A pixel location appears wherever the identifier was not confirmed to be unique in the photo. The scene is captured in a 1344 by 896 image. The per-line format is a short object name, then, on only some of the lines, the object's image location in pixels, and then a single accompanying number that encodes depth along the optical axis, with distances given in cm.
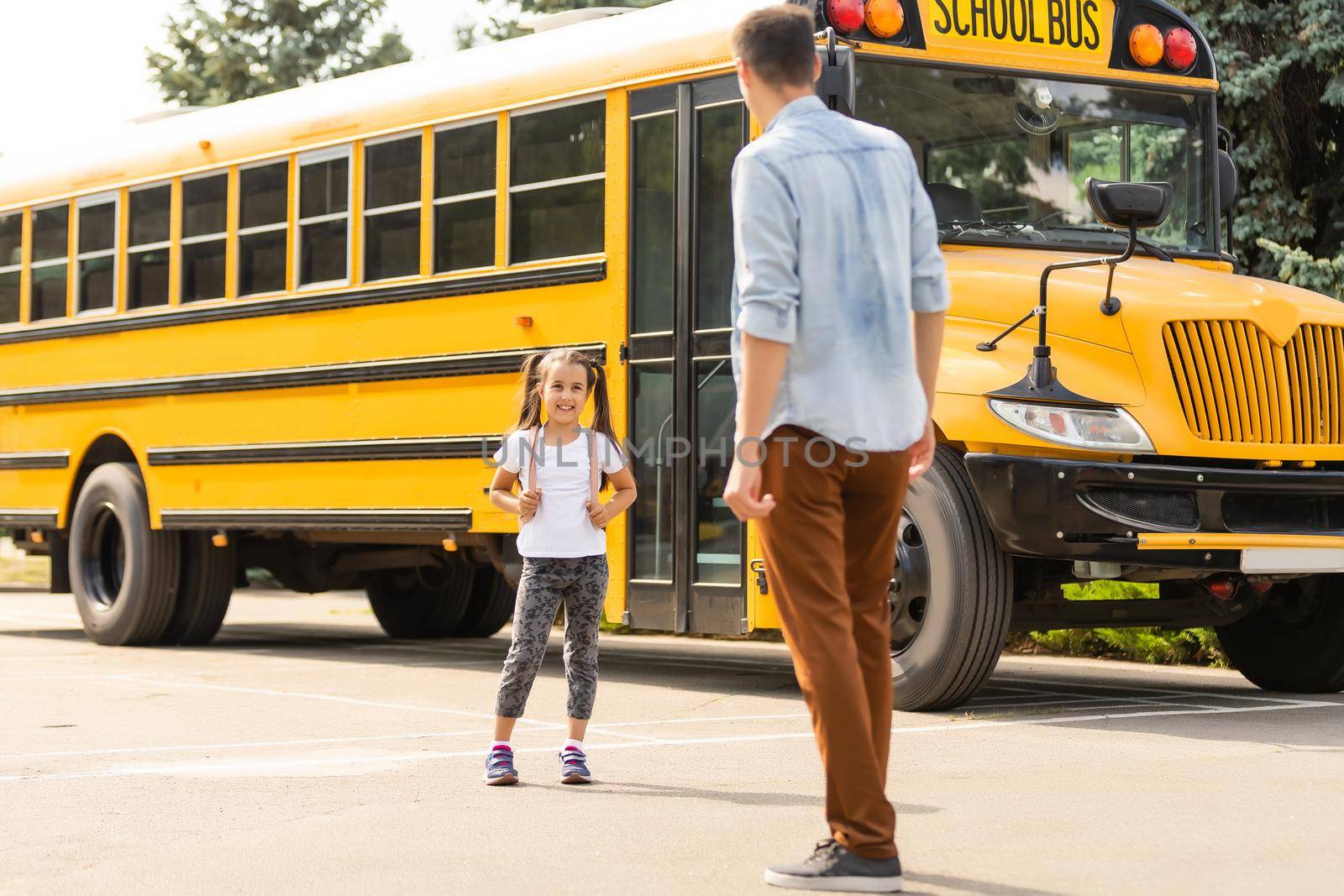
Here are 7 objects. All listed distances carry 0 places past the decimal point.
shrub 1021
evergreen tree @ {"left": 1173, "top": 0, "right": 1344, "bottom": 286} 1323
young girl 619
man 430
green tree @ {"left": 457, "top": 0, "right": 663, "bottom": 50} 1966
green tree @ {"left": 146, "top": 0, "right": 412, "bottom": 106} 2380
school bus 741
